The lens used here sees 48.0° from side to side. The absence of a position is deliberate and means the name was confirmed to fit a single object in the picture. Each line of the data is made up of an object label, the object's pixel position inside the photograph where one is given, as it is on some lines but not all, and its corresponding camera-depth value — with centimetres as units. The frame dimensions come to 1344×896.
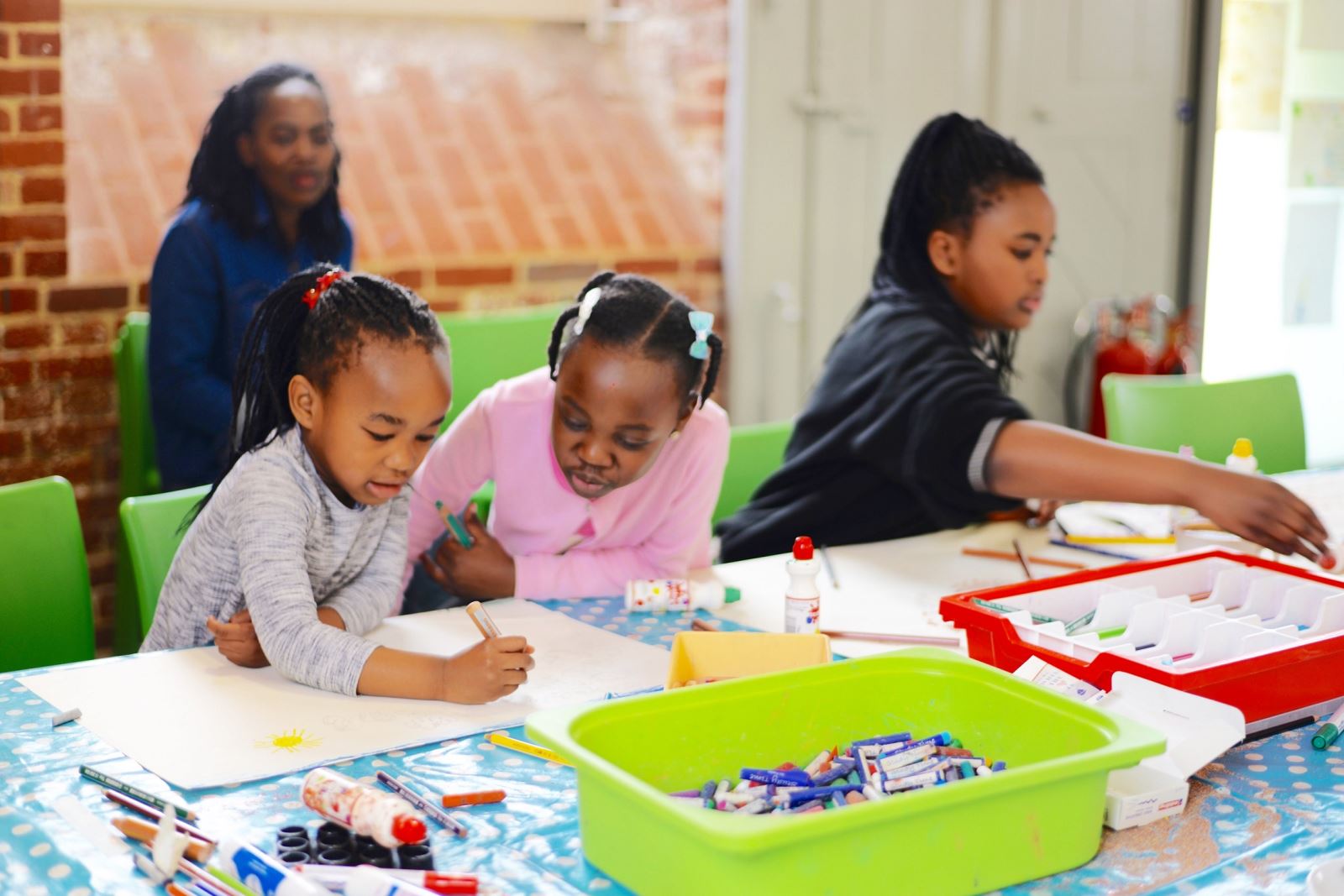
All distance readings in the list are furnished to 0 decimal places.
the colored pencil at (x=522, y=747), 123
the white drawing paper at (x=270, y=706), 122
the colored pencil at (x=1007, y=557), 187
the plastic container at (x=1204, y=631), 126
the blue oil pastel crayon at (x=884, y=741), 116
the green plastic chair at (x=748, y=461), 231
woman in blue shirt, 266
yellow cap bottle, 188
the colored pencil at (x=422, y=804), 109
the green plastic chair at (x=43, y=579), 163
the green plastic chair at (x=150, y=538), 170
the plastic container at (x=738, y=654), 132
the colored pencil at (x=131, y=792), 108
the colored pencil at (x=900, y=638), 156
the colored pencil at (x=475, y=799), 113
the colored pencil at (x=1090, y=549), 194
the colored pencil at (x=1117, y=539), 199
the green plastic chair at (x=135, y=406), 283
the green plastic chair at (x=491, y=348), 290
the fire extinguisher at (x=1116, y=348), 411
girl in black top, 190
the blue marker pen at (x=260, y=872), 94
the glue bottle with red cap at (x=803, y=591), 145
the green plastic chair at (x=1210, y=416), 252
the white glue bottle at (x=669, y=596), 166
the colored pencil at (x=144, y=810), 104
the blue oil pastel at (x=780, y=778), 110
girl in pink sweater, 170
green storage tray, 92
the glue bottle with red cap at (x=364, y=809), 103
